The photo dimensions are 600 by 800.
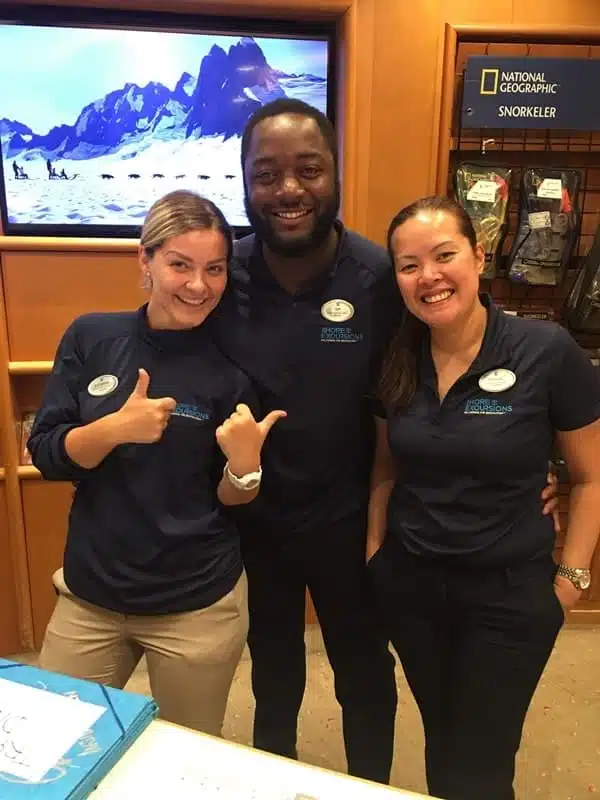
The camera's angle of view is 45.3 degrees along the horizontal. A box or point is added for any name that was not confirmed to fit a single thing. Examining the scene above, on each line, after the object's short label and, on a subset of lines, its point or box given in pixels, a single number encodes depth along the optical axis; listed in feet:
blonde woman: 4.31
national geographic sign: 7.32
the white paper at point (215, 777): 3.07
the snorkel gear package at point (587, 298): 7.59
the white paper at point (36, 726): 3.09
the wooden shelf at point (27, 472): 7.89
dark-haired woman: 4.32
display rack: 7.46
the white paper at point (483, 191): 7.61
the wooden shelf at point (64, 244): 7.49
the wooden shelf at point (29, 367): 7.69
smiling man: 4.89
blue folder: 2.96
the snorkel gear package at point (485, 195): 7.61
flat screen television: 7.34
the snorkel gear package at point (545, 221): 7.57
